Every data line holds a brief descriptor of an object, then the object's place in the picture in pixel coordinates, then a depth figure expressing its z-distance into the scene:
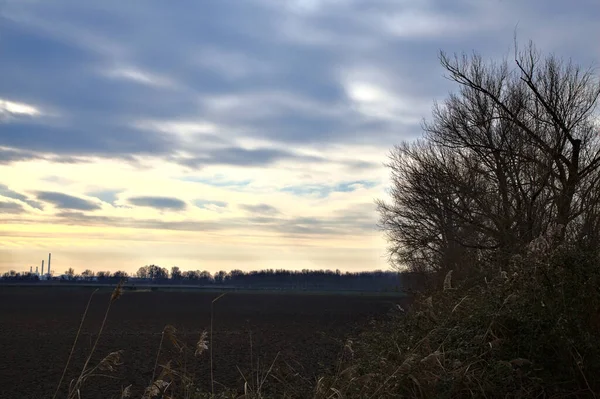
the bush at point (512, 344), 5.86
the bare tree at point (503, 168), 22.20
